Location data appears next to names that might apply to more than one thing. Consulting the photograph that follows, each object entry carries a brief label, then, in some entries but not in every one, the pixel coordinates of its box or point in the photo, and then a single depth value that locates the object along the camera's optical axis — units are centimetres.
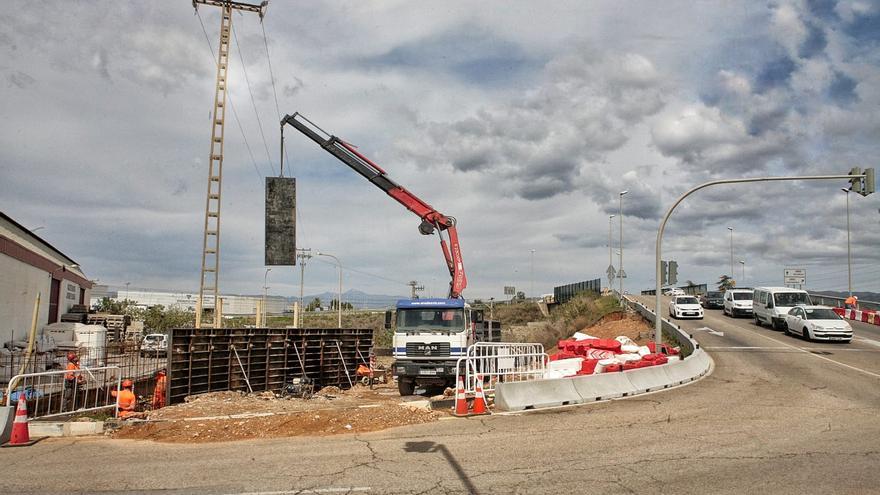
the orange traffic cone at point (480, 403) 1327
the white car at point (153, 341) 4691
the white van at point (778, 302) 3269
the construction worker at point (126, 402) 1439
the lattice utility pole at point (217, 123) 2859
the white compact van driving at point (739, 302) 4158
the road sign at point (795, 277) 5150
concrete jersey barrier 1368
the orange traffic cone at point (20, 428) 1102
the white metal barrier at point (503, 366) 1427
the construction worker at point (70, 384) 1874
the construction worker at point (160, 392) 1811
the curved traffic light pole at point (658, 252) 2131
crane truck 1889
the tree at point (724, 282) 9346
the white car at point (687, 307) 4062
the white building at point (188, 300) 11794
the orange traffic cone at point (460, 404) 1322
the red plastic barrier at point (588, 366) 1797
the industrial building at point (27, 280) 3234
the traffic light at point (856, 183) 2088
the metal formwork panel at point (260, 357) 1919
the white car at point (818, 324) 2745
